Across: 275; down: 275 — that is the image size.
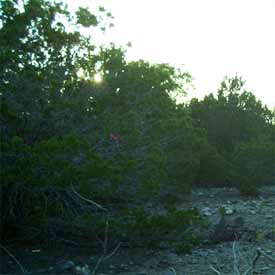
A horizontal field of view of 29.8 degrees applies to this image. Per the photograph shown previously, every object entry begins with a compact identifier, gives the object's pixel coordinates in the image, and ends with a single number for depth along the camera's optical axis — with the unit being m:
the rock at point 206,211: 8.67
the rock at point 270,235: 6.91
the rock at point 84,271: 2.87
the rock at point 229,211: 8.77
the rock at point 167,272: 5.33
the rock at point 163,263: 5.63
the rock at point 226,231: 6.67
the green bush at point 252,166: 11.77
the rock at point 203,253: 6.06
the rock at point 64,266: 5.33
